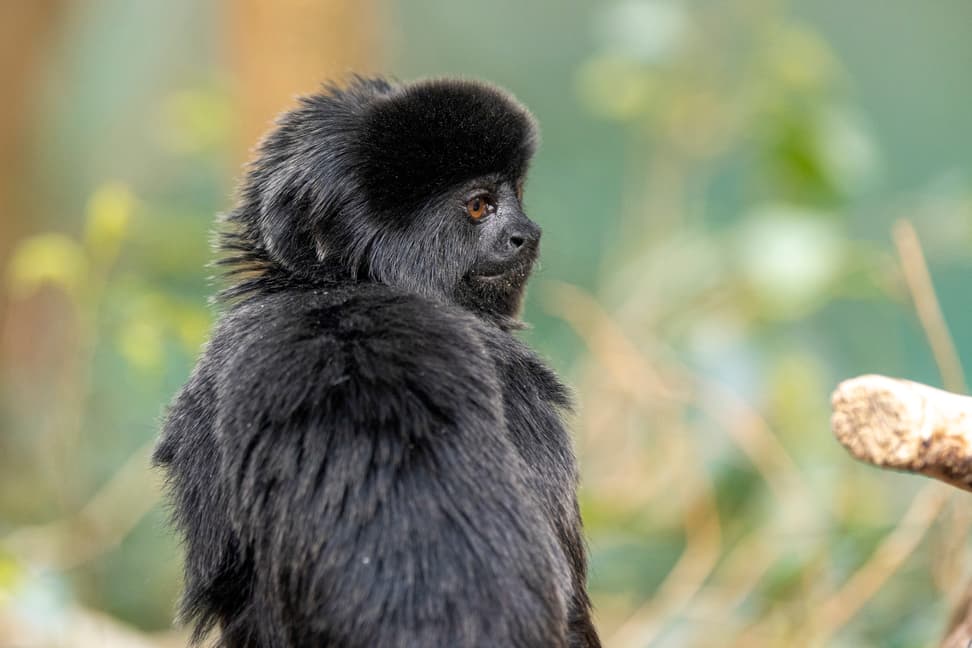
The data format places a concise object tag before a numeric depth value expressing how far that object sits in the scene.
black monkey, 1.88
